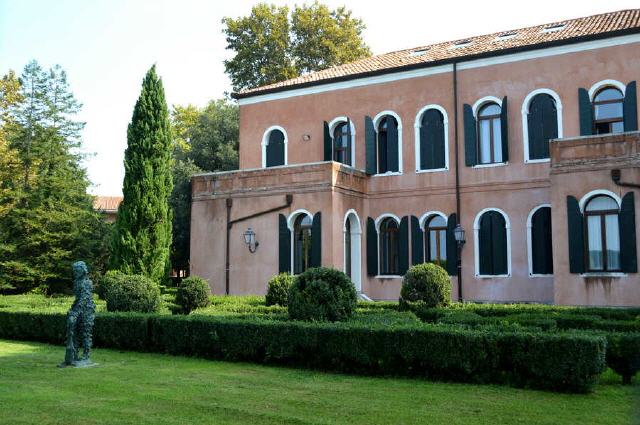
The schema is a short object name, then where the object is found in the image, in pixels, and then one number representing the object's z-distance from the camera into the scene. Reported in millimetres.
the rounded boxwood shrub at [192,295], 19562
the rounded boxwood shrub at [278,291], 19750
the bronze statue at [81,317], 11406
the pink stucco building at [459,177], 19422
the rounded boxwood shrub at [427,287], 17422
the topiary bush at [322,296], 13008
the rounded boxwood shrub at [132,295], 17219
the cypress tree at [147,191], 26231
